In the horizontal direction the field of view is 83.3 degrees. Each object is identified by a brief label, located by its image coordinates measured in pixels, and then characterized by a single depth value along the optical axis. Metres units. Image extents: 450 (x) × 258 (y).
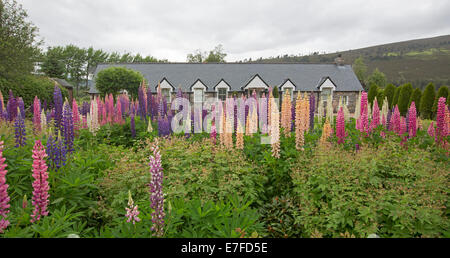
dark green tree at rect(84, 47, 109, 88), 65.38
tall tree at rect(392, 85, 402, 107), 23.38
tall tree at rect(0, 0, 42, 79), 16.98
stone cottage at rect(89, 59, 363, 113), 33.10
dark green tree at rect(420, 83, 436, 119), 19.06
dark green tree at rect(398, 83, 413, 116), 21.47
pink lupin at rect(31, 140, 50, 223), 2.82
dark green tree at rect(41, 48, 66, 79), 49.09
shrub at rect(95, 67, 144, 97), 23.58
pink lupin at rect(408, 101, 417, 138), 6.49
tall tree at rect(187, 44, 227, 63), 62.48
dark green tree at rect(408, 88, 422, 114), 20.56
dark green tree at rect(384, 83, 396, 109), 24.70
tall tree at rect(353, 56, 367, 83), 56.84
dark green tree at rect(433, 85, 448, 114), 17.06
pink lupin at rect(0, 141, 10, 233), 2.59
